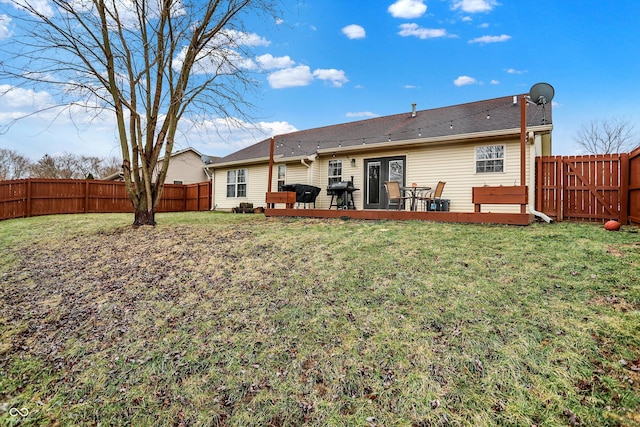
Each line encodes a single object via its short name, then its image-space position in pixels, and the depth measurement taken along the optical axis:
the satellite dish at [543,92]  7.75
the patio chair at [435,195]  8.60
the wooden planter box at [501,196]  6.19
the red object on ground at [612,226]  5.44
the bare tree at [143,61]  6.98
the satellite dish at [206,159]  21.14
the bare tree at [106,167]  30.04
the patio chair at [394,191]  8.60
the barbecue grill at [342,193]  9.91
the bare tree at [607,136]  19.50
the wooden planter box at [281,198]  9.23
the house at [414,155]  8.20
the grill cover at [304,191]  10.11
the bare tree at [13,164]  23.86
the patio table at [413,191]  8.50
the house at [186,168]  20.84
